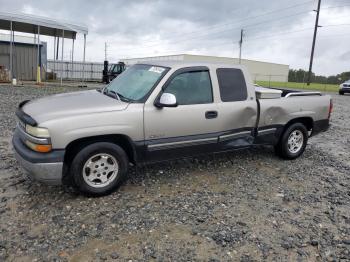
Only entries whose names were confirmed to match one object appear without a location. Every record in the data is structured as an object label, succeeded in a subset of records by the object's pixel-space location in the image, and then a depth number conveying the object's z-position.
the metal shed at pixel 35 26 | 20.30
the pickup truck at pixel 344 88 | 27.03
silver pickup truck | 3.94
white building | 72.62
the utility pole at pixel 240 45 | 65.50
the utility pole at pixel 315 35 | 39.31
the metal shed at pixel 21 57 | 25.48
